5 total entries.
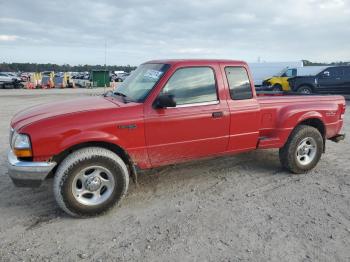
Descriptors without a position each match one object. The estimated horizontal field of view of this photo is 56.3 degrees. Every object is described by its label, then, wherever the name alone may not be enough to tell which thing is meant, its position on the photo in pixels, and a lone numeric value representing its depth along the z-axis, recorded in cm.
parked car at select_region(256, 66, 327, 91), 2084
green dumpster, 3119
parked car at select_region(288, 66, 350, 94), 1727
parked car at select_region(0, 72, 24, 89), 2936
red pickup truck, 368
